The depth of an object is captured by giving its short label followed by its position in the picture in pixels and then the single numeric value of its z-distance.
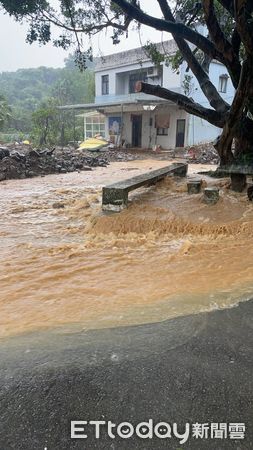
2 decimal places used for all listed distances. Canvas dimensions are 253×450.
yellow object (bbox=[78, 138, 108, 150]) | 24.62
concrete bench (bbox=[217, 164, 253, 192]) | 7.53
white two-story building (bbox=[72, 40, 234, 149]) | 24.70
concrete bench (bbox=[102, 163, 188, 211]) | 6.56
